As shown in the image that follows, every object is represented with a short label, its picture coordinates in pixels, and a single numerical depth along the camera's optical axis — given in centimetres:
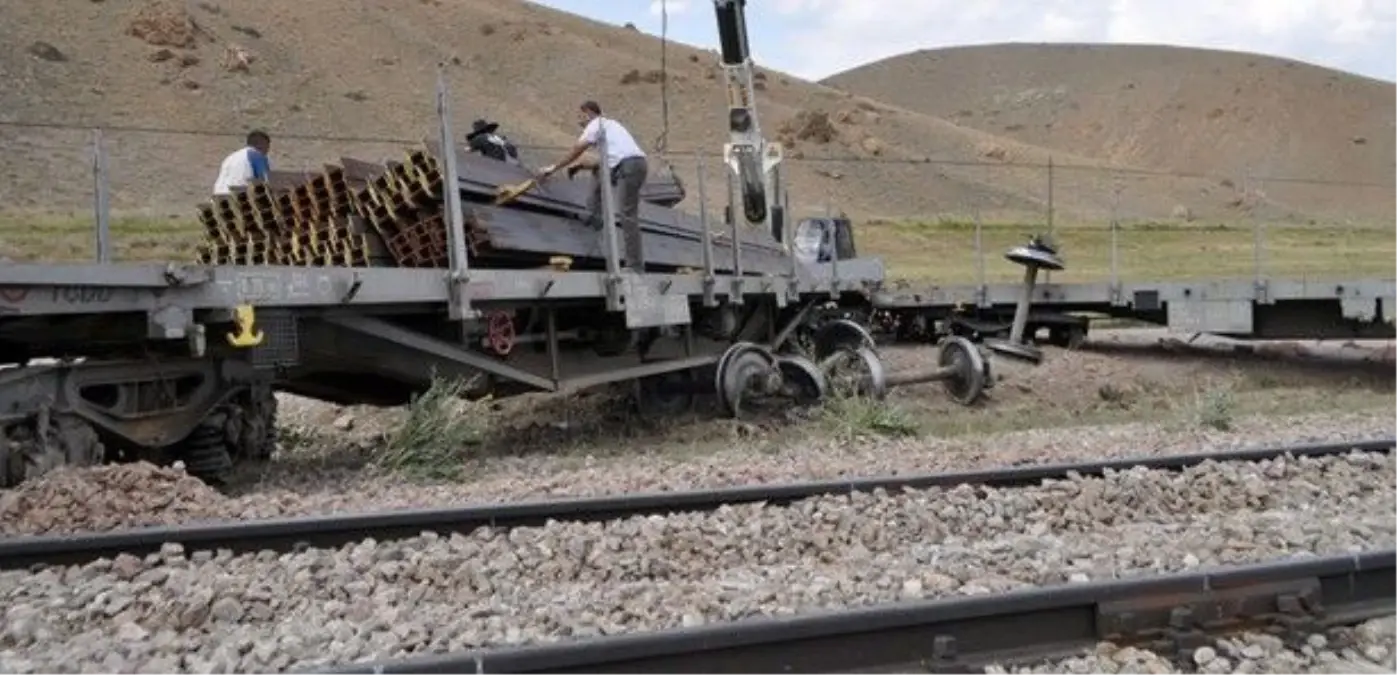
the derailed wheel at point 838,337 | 1715
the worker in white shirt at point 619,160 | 1220
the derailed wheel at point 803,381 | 1495
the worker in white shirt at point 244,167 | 1166
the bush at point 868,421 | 1273
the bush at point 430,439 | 1062
